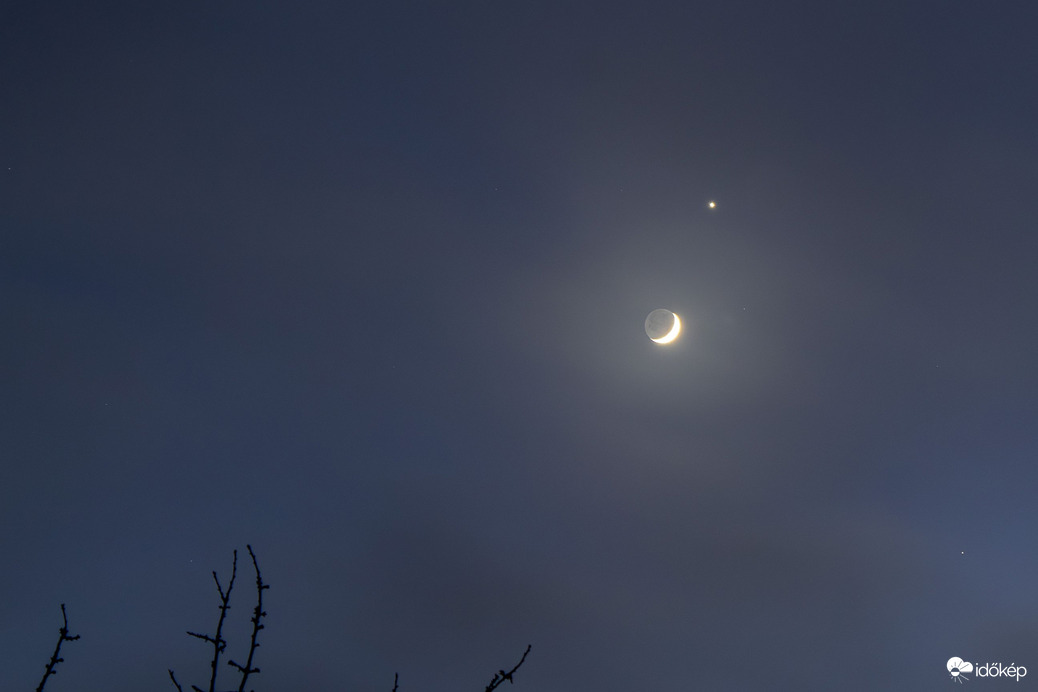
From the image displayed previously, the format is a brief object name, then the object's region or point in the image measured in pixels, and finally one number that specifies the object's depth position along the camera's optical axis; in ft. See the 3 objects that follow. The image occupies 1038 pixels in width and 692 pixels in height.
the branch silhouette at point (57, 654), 23.34
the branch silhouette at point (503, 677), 22.65
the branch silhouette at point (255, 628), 21.51
